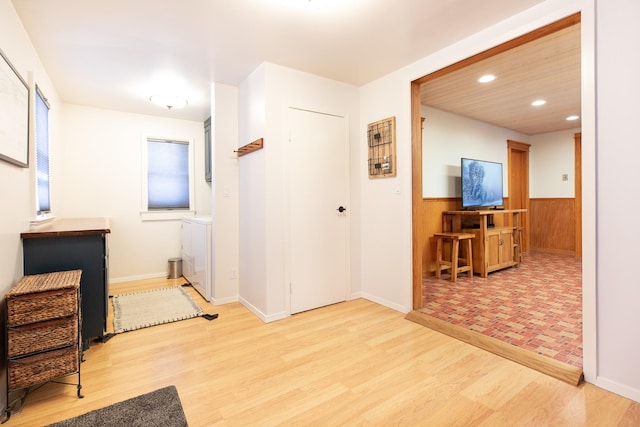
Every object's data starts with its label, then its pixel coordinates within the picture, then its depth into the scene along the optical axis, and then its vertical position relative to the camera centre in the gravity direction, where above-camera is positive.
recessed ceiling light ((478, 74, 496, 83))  3.28 +1.42
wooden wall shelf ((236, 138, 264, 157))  2.84 +0.63
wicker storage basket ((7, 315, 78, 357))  1.60 -0.66
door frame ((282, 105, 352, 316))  2.89 +0.14
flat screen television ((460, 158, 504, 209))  4.52 +0.41
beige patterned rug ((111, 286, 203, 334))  2.79 -0.97
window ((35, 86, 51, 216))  2.58 +0.53
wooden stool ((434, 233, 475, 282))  3.97 -0.63
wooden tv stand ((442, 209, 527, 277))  4.17 -0.41
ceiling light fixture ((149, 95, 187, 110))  3.51 +1.29
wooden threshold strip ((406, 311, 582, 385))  1.84 -0.96
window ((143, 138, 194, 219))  4.39 +0.49
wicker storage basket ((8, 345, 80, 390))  1.59 -0.82
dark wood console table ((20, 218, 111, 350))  2.07 -0.32
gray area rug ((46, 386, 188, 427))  1.51 -1.02
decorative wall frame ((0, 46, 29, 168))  1.72 +0.61
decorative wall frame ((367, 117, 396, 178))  3.02 +0.64
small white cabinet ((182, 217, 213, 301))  3.36 -0.50
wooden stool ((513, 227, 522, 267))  4.81 -0.58
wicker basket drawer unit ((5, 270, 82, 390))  1.60 -0.63
